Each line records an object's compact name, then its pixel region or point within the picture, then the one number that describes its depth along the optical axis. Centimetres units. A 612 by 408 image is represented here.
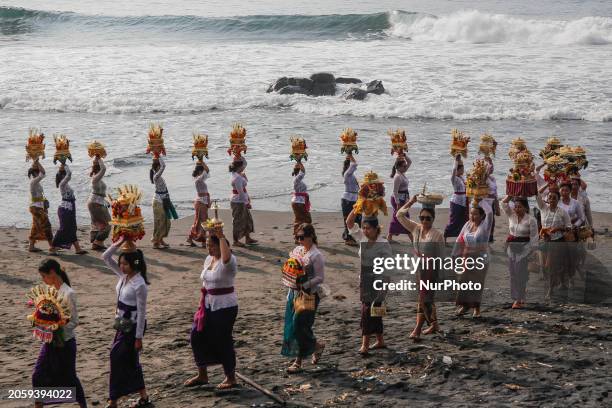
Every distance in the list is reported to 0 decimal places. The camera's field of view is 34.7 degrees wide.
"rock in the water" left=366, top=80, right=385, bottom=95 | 3347
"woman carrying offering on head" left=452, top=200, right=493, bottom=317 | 1102
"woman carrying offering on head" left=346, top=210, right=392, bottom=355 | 1008
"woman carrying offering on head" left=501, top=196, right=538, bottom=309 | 1162
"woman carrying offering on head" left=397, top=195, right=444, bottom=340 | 1053
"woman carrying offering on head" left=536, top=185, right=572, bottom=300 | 1214
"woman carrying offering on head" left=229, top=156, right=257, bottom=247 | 1574
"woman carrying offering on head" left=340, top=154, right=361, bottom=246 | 1580
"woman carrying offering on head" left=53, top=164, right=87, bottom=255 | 1526
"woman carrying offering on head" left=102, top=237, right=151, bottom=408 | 890
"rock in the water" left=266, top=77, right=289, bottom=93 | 3403
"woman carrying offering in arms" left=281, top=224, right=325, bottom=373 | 970
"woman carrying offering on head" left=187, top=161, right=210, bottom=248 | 1573
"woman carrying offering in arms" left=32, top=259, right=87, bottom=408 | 877
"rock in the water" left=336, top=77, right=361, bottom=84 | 3575
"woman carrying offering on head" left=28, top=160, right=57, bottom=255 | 1530
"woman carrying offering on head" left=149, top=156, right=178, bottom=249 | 1577
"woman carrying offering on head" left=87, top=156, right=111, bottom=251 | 1545
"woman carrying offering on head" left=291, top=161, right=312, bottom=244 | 1571
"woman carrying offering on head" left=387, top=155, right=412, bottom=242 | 1560
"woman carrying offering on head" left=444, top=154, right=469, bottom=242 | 1534
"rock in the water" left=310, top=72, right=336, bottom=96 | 3403
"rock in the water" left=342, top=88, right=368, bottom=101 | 3281
